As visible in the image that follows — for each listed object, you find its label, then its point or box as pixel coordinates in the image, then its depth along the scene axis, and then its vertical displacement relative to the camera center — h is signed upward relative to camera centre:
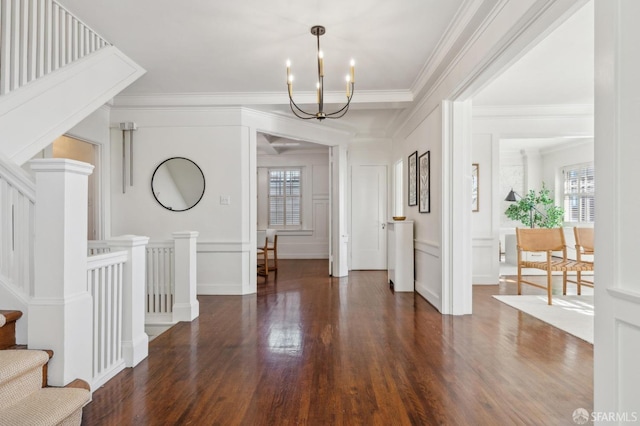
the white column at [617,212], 1.26 -0.01
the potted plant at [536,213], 7.38 -0.05
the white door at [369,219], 6.83 -0.16
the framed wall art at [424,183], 4.34 +0.36
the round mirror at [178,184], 4.86 +0.39
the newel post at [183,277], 3.61 -0.68
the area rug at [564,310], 3.25 -1.11
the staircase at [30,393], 1.51 -0.87
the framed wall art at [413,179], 4.96 +0.47
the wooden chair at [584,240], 4.80 -0.41
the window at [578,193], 7.48 +0.39
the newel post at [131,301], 2.49 -0.65
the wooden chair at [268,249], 6.48 -0.68
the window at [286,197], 8.60 +0.35
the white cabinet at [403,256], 4.91 -0.64
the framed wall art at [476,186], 5.50 +0.39
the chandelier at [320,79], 2.91 +1.10
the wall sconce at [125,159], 4.80 +0.73
